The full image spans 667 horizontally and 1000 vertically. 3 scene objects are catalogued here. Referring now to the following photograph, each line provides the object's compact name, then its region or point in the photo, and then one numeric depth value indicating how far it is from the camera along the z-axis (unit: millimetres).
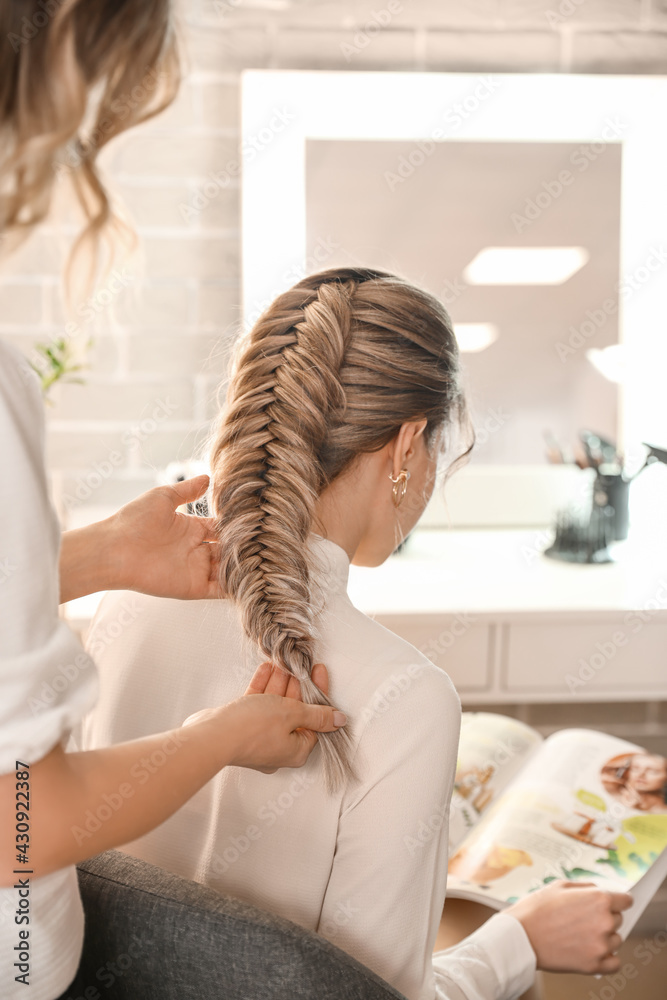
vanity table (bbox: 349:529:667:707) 1401
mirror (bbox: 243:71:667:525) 1717
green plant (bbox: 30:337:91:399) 1480
